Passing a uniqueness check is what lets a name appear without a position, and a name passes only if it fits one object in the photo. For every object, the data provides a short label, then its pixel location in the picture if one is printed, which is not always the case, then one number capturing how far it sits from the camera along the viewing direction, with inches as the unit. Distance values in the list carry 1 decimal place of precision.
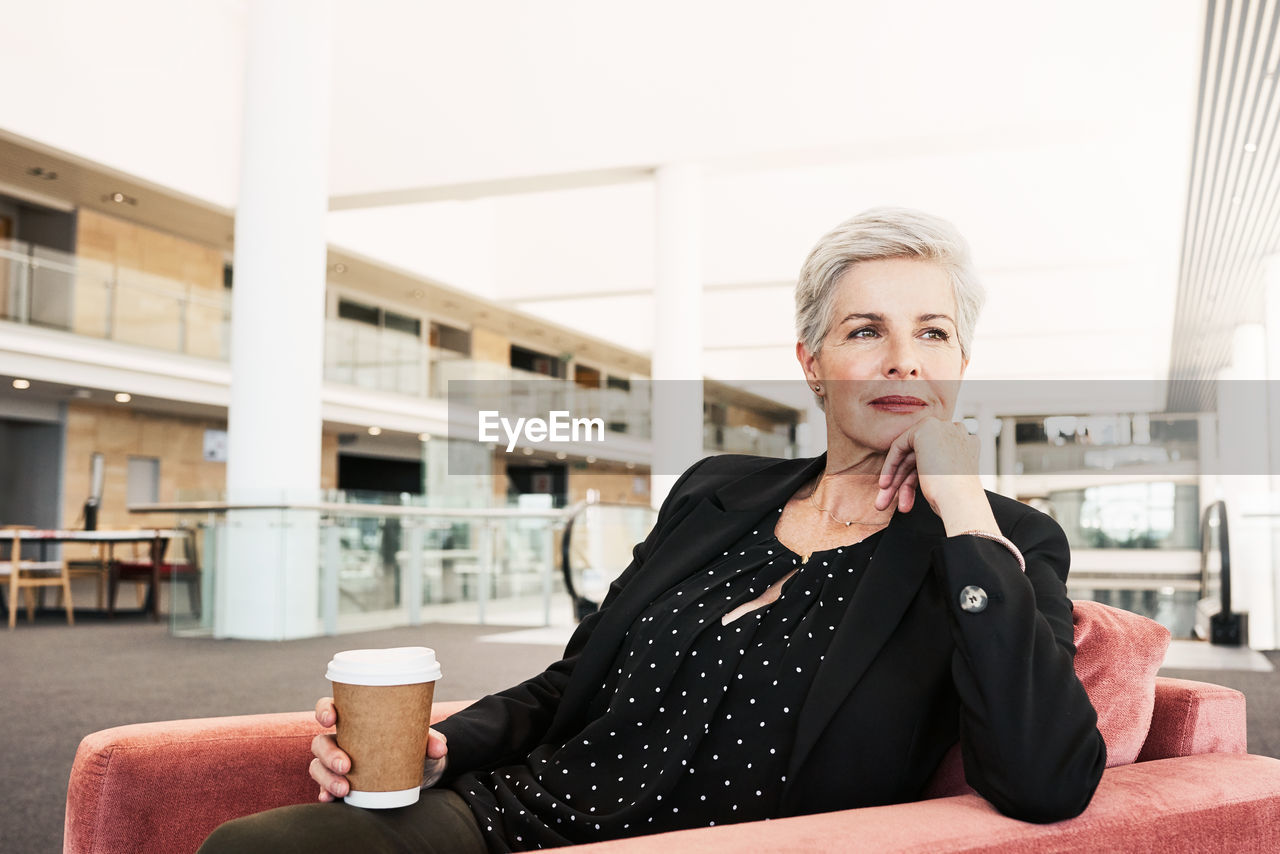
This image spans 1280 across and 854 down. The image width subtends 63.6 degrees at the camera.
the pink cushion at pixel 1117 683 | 47.8
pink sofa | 37.4
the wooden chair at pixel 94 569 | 427.5
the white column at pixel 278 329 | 264.5
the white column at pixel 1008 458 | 458.0
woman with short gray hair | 41.8
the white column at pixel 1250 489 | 283.1
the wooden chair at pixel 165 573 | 285.1
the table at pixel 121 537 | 386.9
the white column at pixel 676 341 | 378.9
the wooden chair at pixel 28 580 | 350.0
